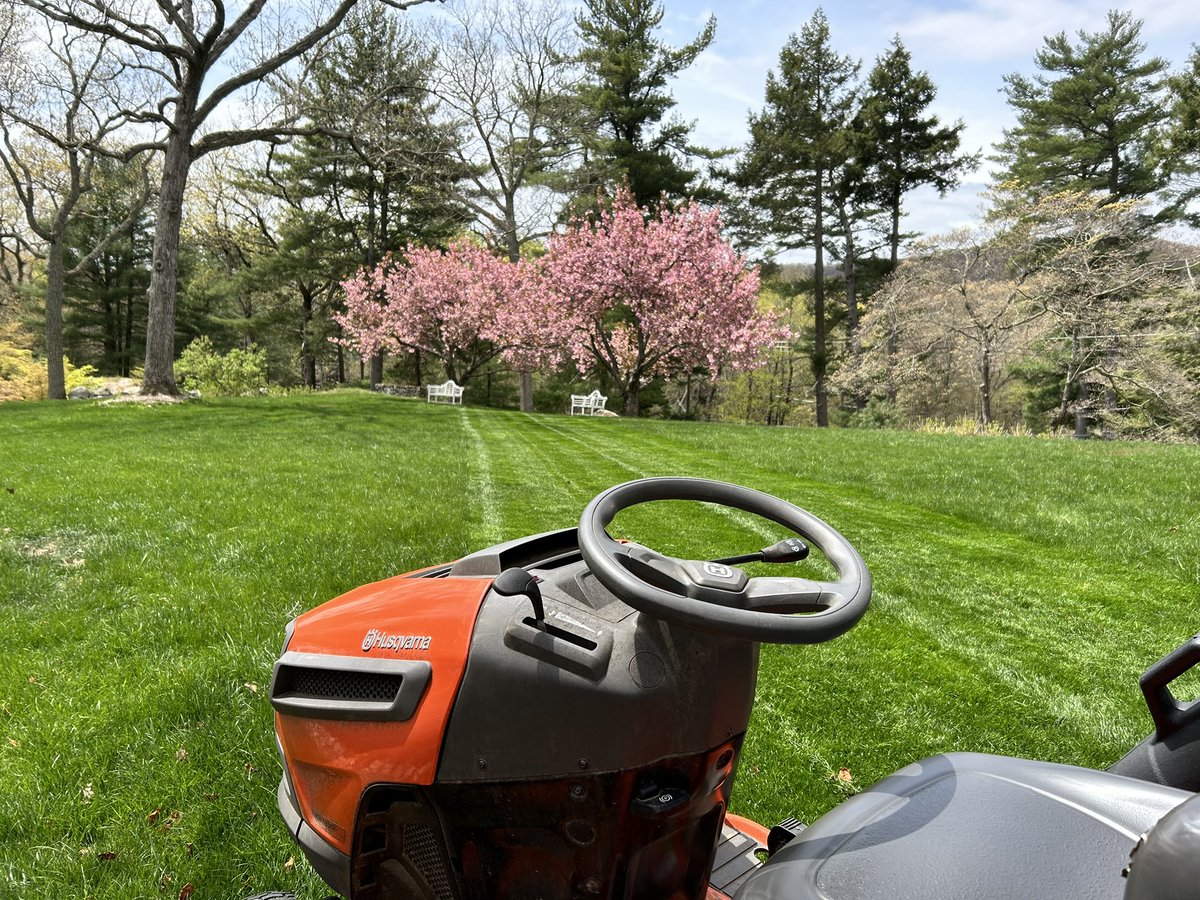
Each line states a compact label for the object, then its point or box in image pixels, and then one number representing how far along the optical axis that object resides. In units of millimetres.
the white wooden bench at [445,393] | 22594
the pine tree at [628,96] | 26438
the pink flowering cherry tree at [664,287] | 18906
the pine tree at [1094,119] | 25469
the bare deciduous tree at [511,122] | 23125
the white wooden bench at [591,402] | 23328
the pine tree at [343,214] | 24188
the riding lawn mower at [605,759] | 962
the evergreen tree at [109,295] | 30853
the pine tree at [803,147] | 27031
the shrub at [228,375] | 22969
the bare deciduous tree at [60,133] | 14859
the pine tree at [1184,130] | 19859
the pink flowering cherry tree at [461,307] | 22312
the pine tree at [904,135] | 27188
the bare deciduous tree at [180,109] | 12781
